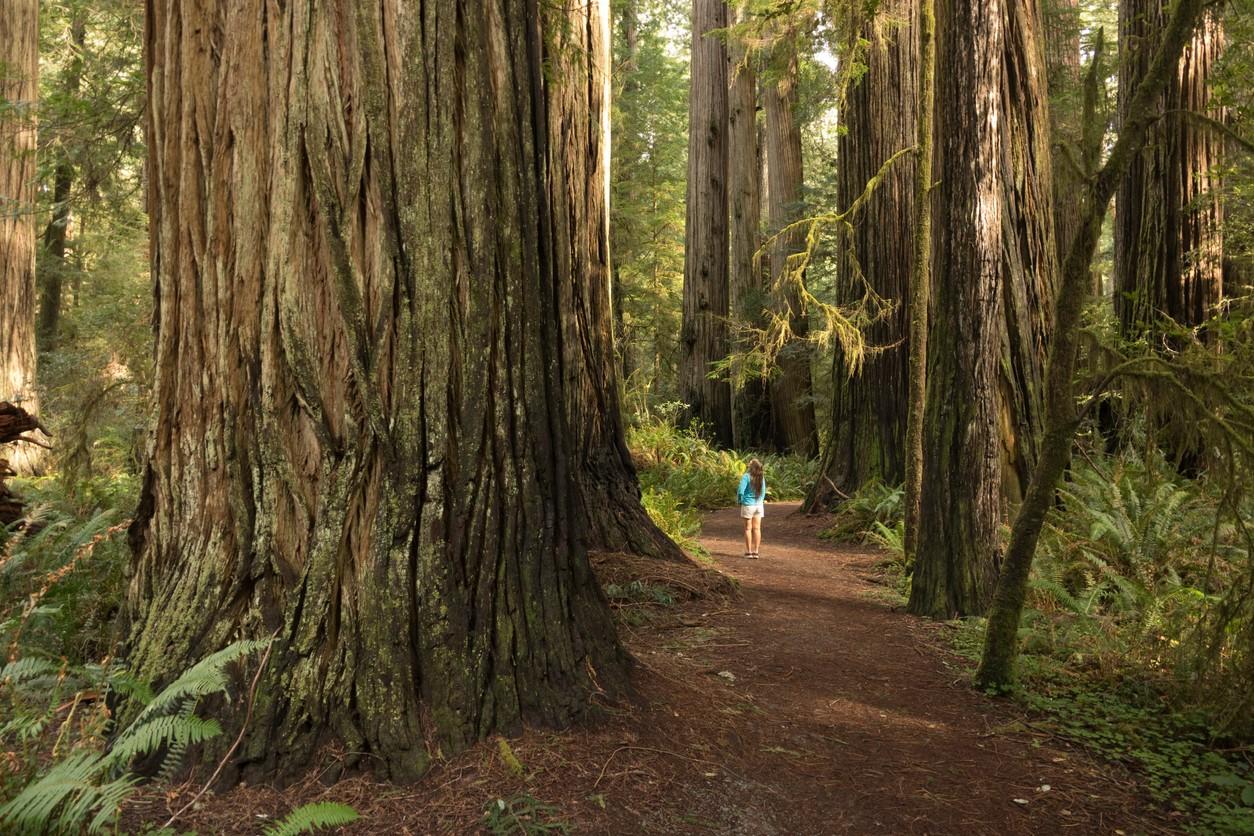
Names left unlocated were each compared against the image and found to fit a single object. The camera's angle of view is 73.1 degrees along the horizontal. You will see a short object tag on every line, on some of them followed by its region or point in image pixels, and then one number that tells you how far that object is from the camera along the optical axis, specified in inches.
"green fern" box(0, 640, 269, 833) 97.3
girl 356.5
